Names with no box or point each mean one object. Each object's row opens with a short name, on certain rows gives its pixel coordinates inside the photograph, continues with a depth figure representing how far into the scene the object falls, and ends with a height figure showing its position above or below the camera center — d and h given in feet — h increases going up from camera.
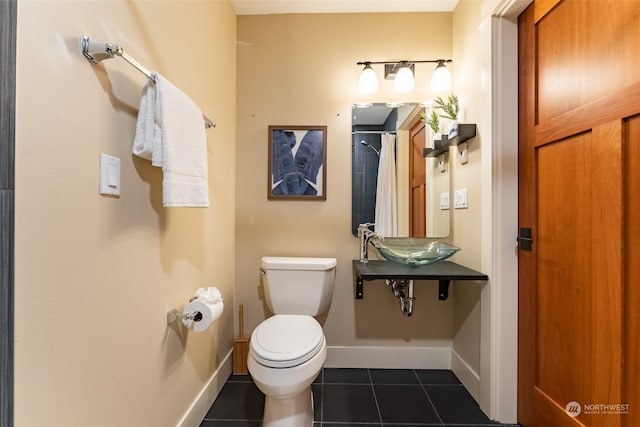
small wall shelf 5.18 +1.42
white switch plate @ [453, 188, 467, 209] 5.59 +0.30
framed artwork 6.39 +1.15
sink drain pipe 5.82 -1.65
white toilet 3.94 -1.93
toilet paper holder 3.82 -1.39
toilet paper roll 3.85 -1.39
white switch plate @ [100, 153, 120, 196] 2.67 +0.36
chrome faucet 6.13 -0.53
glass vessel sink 5.42 -0.73
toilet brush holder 6.09 -3.04
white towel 2.99 +0.79
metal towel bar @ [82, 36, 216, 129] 2.46 +1.42
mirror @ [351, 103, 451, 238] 6.23 +1.05
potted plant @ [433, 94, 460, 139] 5.71 +2.16
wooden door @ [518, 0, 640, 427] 3.01 +0.02
